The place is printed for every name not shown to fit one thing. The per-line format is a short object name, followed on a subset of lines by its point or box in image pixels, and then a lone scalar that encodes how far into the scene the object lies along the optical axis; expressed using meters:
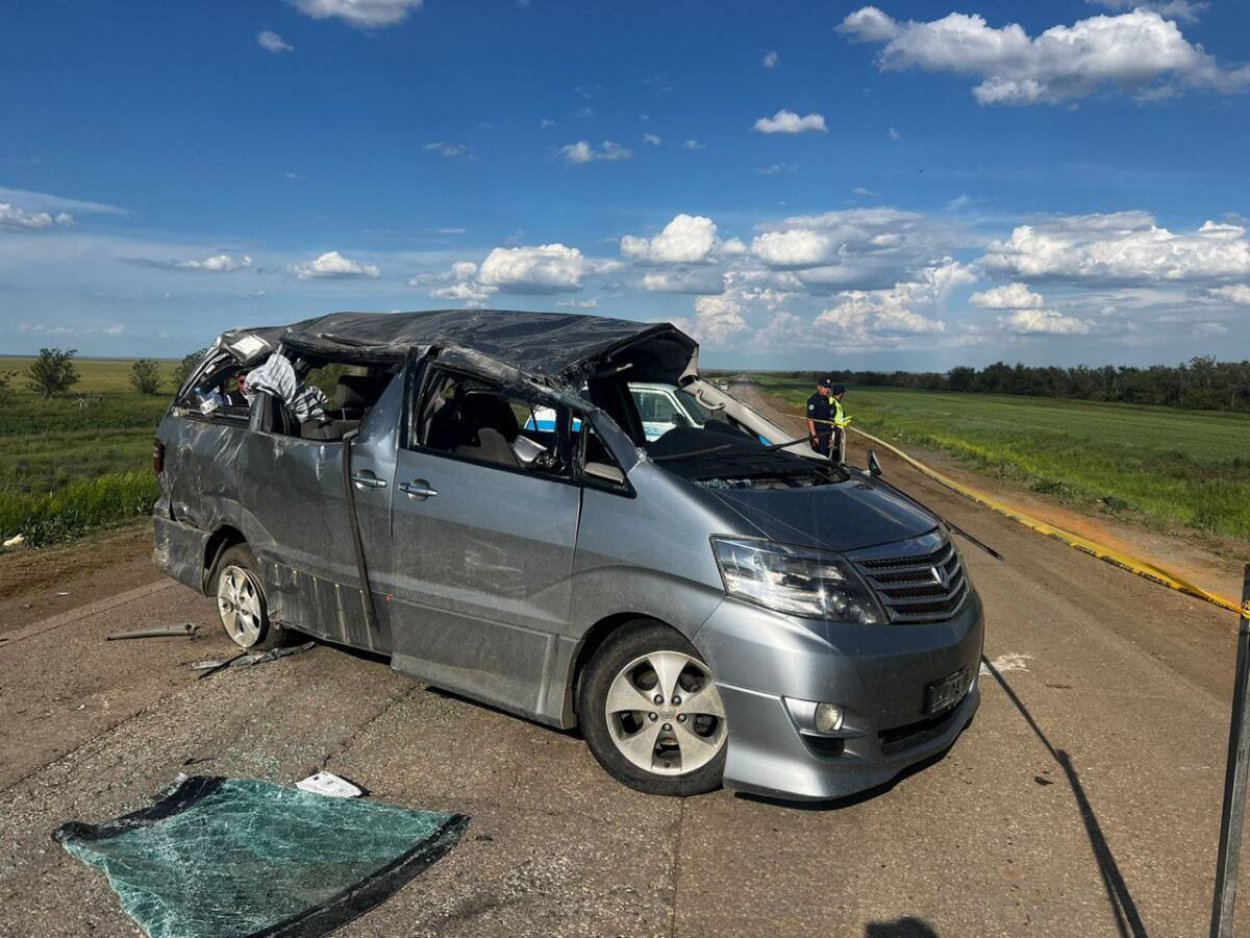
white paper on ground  4.21
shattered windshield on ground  3.24
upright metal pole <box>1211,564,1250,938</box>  2.61
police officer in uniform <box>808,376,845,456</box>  17.83
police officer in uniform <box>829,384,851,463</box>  17.91
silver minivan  3.90
